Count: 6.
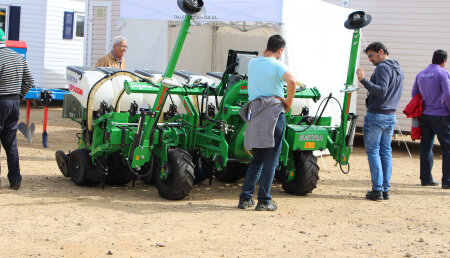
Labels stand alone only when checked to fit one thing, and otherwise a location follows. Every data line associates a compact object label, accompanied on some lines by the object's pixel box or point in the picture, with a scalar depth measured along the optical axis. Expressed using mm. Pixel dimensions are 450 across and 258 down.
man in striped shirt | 7223
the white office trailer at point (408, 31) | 12719
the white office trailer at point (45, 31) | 17297
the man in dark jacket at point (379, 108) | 7663
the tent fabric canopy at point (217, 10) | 9789
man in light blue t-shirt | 6688
